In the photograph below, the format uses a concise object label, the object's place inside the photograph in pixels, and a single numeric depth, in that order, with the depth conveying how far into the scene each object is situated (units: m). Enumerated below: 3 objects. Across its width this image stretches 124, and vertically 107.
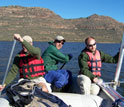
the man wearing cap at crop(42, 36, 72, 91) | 3.48
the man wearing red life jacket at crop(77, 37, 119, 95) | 3.22
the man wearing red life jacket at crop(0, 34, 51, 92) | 3.20
